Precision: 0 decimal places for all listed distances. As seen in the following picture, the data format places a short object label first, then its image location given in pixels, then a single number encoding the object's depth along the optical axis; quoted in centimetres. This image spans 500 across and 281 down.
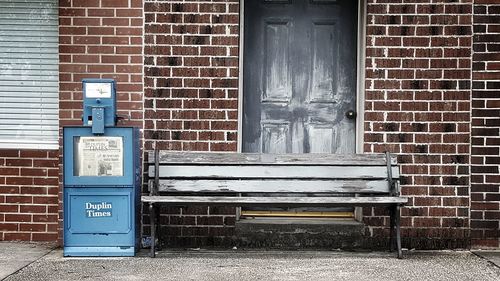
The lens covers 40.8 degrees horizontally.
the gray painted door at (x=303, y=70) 688
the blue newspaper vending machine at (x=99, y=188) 593
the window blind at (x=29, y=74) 671
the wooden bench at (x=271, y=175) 621
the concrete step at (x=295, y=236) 654
